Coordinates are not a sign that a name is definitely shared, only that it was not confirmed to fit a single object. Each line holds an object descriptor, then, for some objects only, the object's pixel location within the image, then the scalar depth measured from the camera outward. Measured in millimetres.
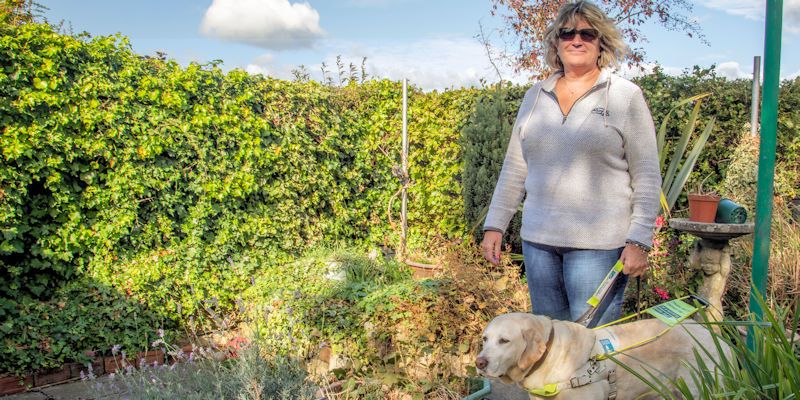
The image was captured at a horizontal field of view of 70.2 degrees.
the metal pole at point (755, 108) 5070
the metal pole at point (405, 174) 6543
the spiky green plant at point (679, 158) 4633
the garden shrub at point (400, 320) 3416
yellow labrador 2012
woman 2225
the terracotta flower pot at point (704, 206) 3578
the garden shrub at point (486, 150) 5754
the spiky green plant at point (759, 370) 1663
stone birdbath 3533
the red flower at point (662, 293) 4105
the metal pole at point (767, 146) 1968
